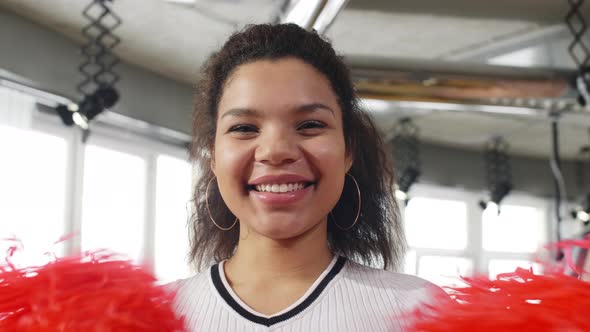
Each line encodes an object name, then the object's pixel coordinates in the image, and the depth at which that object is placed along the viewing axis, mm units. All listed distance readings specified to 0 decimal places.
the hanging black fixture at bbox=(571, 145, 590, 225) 6836
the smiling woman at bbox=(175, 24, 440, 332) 896
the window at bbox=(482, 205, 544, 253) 6598
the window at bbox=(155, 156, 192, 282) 4121
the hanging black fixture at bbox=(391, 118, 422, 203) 4656
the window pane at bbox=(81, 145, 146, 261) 3656
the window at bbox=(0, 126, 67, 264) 3012
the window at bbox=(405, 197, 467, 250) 6195
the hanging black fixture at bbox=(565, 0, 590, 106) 2756
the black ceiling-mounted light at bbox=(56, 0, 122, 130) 2805
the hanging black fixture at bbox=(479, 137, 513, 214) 5137
